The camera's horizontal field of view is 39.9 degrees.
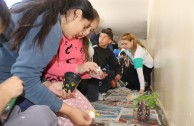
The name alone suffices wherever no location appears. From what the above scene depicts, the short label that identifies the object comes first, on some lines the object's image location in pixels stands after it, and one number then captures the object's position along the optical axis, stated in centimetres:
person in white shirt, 265
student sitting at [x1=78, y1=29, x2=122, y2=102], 278
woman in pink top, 113
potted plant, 173
